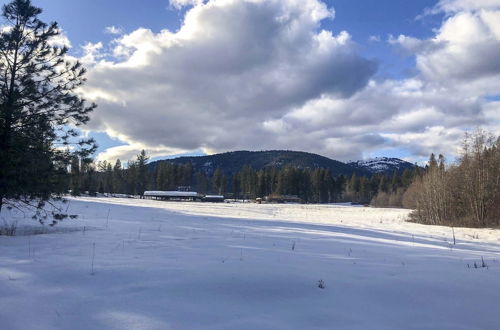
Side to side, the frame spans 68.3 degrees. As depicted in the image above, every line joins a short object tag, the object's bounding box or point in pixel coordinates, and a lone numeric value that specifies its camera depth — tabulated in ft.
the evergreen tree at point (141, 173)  364.38
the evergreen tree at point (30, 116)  35.63
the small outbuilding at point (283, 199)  356.20
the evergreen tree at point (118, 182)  390.21
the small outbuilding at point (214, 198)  318.49
